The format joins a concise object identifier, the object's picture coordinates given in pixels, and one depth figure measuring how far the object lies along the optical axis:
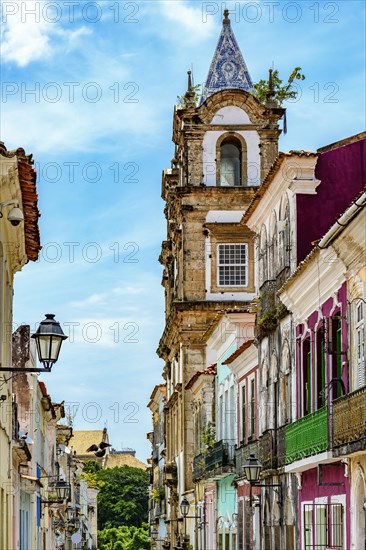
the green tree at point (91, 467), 126.88
